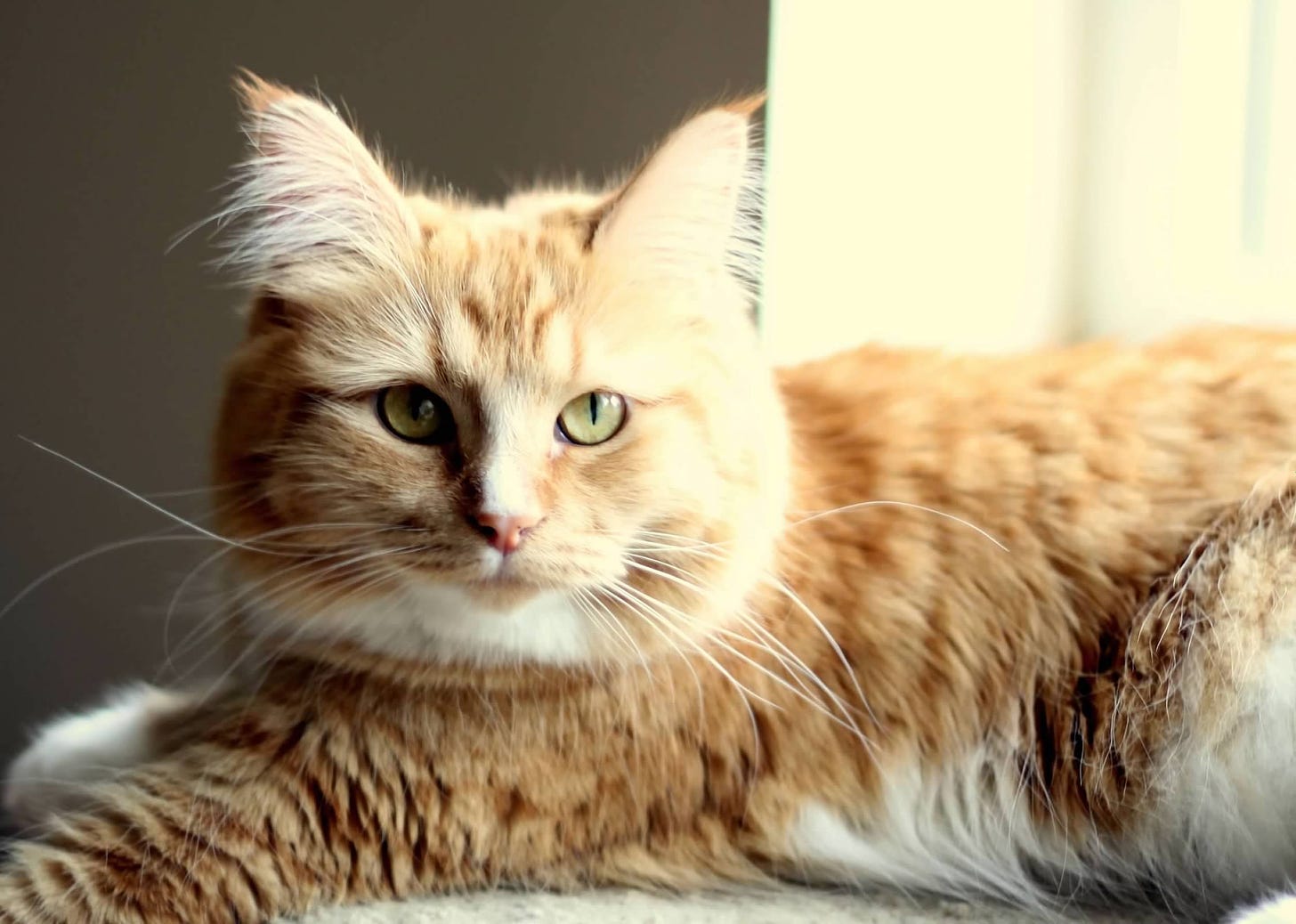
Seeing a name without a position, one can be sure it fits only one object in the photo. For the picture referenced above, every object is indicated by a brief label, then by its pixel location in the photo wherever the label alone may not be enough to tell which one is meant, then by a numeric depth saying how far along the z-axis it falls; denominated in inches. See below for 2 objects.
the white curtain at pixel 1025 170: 34.8
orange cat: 27.7
